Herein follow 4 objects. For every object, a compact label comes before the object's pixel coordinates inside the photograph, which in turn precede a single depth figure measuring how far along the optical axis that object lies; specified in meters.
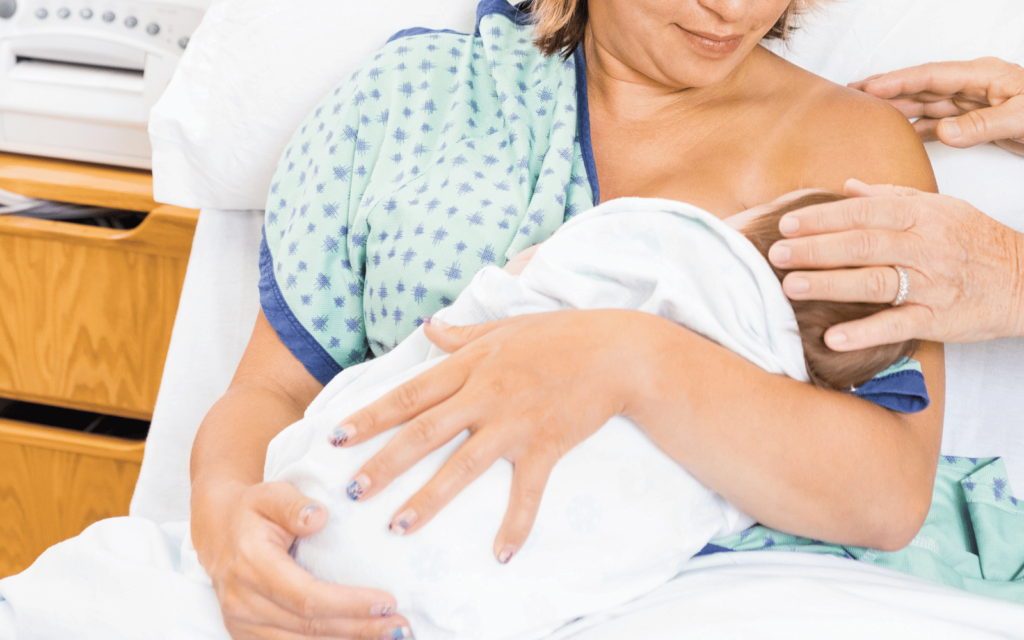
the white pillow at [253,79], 1.21
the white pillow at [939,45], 1.08
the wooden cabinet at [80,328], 1.32
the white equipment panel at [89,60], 1.32
